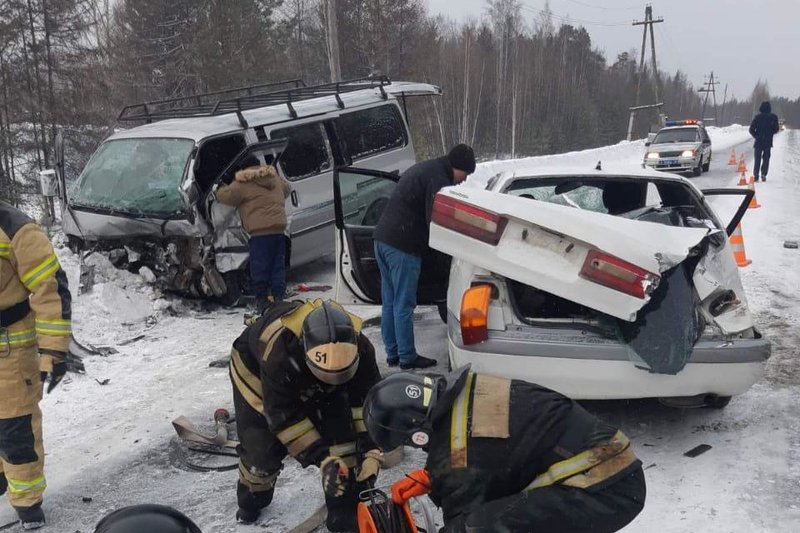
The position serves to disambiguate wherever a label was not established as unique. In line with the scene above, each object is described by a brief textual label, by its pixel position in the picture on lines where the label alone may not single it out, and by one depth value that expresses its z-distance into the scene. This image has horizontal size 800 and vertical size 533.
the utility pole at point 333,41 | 14.27
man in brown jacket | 6.34
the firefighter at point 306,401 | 2.67
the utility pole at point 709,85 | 89.50
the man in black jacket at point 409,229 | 4.75
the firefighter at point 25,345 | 3.24
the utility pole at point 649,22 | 45.09
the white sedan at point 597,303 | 3.23
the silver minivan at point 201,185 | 6.56
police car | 17.86
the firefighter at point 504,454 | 2.01
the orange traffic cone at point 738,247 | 7.17
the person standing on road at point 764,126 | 14.53
